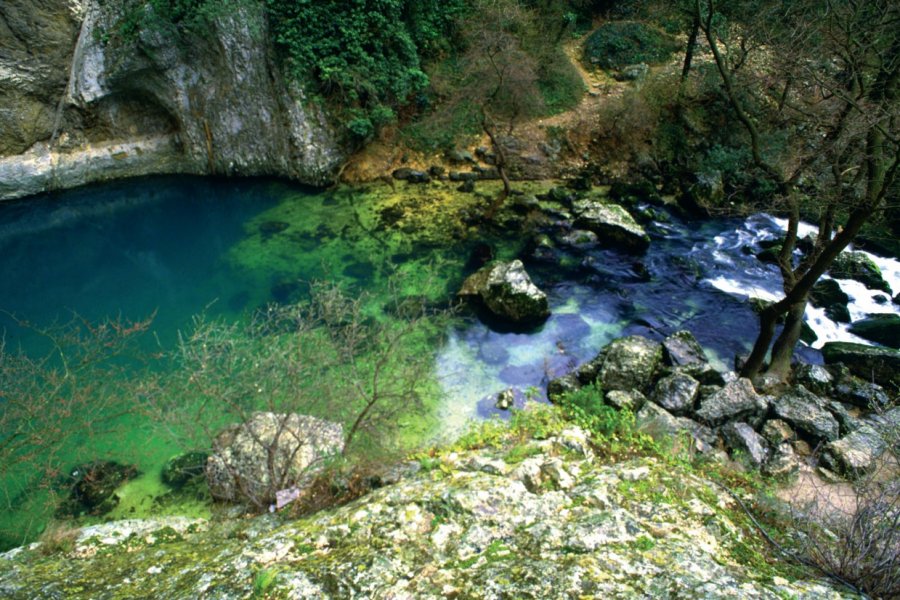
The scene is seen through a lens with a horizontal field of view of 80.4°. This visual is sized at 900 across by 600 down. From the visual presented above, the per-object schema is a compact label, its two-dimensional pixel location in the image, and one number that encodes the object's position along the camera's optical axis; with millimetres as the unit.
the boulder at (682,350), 12680
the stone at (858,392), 11391
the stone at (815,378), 11812
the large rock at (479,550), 4582
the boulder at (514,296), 14398
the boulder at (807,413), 10234
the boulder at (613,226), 17484
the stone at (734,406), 10750
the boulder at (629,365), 12062
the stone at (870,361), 12203
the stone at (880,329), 13609
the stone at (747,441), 9859
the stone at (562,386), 12078
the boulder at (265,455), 8992
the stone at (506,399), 11796
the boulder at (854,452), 9203
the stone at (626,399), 11118
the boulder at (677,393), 11297
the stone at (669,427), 9734
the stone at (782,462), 9375
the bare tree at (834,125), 8977
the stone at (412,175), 21531
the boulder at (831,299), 14586
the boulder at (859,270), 15492
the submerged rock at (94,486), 9840
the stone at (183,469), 10312
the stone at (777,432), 10273
